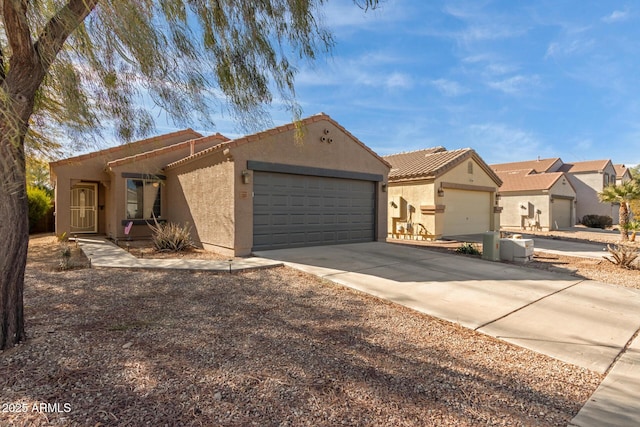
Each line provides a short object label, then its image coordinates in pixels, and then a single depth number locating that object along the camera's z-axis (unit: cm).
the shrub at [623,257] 910
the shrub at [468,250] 1113
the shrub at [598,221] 2839
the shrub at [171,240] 1042
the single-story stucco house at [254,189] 978
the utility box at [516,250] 979
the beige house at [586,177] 3294
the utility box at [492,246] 1002
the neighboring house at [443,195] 1573
